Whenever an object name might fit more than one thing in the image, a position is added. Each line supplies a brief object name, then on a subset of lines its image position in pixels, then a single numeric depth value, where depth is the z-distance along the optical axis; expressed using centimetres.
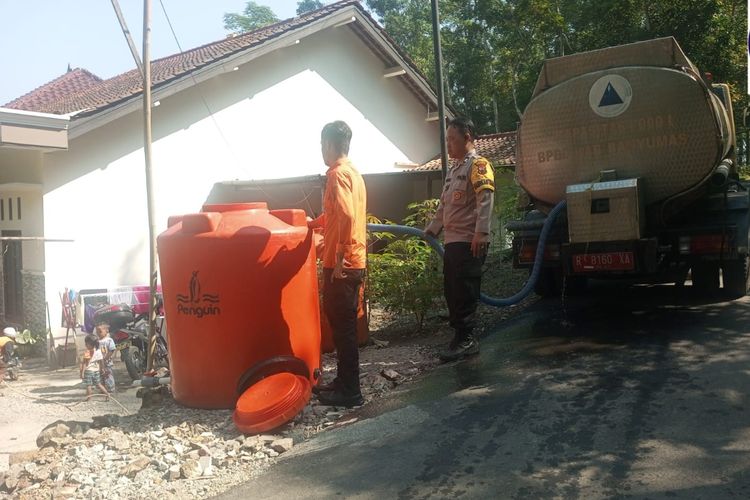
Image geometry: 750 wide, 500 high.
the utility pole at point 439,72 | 848
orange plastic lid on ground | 398
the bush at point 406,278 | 701
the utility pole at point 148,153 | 521
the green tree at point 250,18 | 5019
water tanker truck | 577
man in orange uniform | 431
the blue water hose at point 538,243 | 607
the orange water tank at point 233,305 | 441
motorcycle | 754
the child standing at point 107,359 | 706
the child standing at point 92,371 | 689
